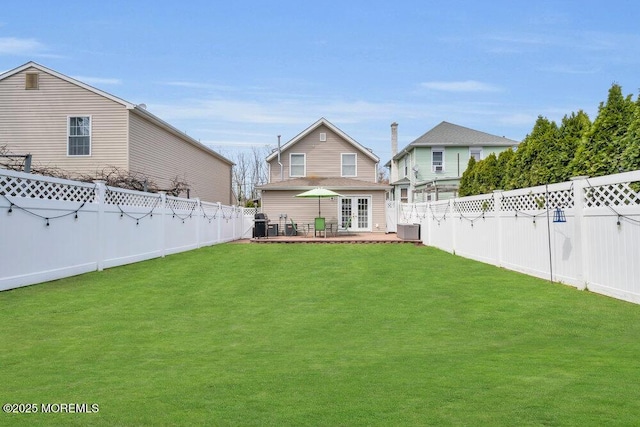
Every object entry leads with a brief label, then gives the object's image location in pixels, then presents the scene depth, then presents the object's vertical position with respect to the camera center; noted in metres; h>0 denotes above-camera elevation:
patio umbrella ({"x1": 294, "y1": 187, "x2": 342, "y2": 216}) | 22.00 +1.44
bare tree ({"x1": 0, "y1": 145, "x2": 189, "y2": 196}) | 16.86 +1.96
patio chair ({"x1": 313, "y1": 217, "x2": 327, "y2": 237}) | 22.02 +0.11
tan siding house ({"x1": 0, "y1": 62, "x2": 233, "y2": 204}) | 18.27 +3.96
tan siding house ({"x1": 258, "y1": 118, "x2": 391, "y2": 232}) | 26.31 +2.61
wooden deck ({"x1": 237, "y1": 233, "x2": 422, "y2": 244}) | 19.58 -0.53
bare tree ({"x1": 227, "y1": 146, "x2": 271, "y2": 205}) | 54.84 +6.48
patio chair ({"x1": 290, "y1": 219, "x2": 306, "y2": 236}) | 24.20 -0.16
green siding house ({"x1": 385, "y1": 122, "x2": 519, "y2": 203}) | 33.56 +4.96
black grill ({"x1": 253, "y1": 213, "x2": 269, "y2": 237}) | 21.77 +0.01
